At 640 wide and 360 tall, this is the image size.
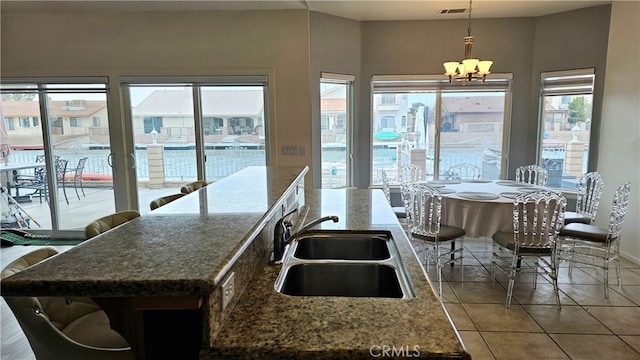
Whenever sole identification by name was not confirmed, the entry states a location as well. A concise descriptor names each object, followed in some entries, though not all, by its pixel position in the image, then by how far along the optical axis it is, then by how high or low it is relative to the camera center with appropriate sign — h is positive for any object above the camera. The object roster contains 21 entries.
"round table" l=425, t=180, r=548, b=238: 3.29 -0.67
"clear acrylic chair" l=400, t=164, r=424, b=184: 4.82 -0.50
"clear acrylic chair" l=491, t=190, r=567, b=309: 2.92 -0.77
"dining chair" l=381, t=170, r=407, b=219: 3.98 -0.63
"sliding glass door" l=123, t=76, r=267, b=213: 4.62 +0.08
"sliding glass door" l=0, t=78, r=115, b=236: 4.70 -0.24
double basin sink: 1.49 -0.58
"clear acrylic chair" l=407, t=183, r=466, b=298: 3.32 -0.81
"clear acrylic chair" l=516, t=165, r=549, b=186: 4.60 -0.52
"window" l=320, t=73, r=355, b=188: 4.91 +0.07
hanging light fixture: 3.58 +0.64
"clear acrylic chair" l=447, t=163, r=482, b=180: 5.02 -0.52
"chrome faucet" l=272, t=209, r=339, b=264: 1.52 -0.45
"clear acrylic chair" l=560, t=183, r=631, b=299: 3.13 -0.89
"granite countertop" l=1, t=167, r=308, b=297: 0.83 -0.32
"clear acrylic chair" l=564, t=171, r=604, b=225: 3.81 -0.73
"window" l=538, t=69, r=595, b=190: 4.65 +0.12
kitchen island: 0.85 -0.47
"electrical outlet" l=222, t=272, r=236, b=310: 1.01 -0.43
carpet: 4.62 -1.32
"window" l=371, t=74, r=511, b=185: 5.17 +0.13
